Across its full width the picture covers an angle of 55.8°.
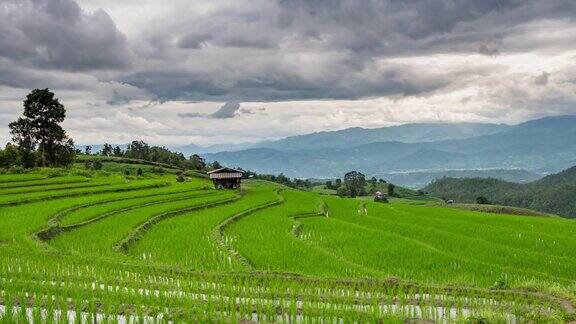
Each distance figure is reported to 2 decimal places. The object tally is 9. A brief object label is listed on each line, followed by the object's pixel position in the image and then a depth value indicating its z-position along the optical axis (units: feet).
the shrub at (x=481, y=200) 340.02
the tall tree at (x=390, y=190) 405.16
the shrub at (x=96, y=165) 281.33
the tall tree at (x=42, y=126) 204.64
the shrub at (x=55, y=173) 150.20
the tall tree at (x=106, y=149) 422.82
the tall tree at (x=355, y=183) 402.44
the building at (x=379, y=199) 256.19
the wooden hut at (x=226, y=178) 175.10
